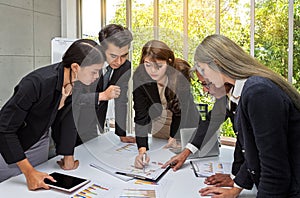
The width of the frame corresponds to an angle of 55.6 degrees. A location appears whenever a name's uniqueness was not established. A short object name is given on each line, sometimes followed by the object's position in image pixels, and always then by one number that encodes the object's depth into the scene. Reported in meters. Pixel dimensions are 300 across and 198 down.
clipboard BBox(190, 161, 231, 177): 1.32
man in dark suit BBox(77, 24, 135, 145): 1.53
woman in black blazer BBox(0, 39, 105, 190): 1.14
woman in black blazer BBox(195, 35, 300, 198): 0.80
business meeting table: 1.10
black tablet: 1.12
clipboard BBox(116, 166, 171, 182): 1.23
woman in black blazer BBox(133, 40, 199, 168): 1.50
